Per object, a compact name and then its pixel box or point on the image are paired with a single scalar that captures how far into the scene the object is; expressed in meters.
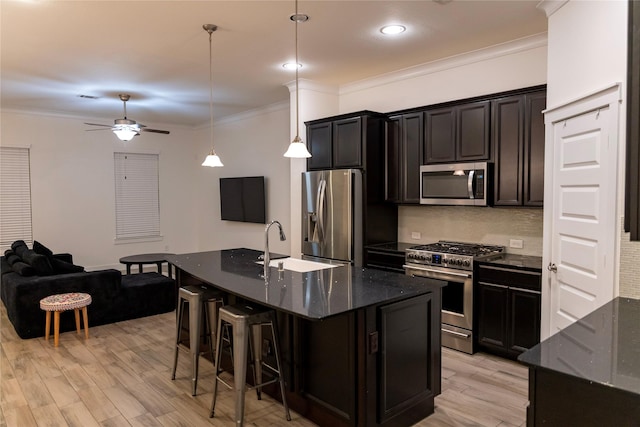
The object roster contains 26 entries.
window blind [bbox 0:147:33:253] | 6.80
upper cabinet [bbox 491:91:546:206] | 3.71
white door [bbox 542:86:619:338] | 2.52
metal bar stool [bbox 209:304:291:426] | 2.71
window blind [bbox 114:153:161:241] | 8.00
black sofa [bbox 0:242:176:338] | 4.58
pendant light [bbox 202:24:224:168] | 3.59
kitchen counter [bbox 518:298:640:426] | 1.21
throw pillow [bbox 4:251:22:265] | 5.26
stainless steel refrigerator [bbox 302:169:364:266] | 4.76
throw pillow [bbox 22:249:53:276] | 4.77
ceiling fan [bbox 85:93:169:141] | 5.53
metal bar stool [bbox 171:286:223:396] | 3.27
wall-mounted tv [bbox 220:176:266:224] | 7.16
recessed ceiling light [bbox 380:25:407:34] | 3.63
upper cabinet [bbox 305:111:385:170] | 4.77
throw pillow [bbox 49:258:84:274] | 5.11
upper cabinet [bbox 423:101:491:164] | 4.08
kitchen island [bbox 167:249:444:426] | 2.47
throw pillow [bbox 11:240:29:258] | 5.33
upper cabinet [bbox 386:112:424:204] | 4.63
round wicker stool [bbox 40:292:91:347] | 4.37
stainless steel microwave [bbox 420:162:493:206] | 4.05
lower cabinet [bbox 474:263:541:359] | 3.58
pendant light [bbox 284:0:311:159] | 3.26
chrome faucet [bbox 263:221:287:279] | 3.19
